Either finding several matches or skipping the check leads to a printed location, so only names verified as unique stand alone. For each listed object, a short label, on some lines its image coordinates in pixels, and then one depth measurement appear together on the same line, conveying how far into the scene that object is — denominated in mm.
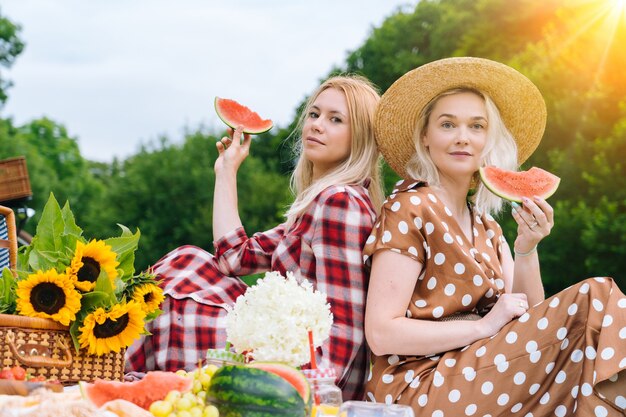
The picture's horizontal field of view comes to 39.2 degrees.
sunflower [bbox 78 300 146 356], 4250
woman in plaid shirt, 4652
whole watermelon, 2979
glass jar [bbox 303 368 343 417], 3605
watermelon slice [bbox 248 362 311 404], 3186
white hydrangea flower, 3887
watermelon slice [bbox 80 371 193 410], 3504
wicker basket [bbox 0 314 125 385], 4062
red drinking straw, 3930
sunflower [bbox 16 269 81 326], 4164
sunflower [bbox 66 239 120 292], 4230
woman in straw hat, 3994
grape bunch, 3285
